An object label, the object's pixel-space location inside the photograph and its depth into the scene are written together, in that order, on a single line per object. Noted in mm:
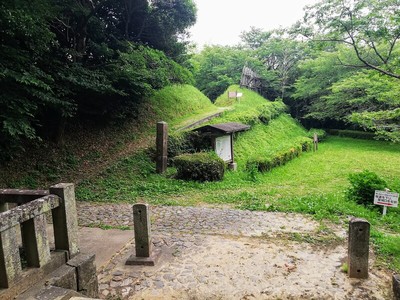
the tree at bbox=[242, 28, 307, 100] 30906
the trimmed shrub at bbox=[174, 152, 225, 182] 10844
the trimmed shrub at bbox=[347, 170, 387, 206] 8492
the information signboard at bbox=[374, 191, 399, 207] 6886
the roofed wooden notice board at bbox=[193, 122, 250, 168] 13170
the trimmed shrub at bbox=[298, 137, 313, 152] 21352
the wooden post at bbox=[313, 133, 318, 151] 22422
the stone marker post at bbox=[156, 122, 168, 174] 11523
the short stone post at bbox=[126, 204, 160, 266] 4859
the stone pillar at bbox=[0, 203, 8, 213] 3636
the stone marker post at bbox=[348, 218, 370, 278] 4230
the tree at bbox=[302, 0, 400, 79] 8133
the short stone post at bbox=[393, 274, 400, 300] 3453
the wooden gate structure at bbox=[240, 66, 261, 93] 29406
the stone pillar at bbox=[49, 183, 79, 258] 3361
